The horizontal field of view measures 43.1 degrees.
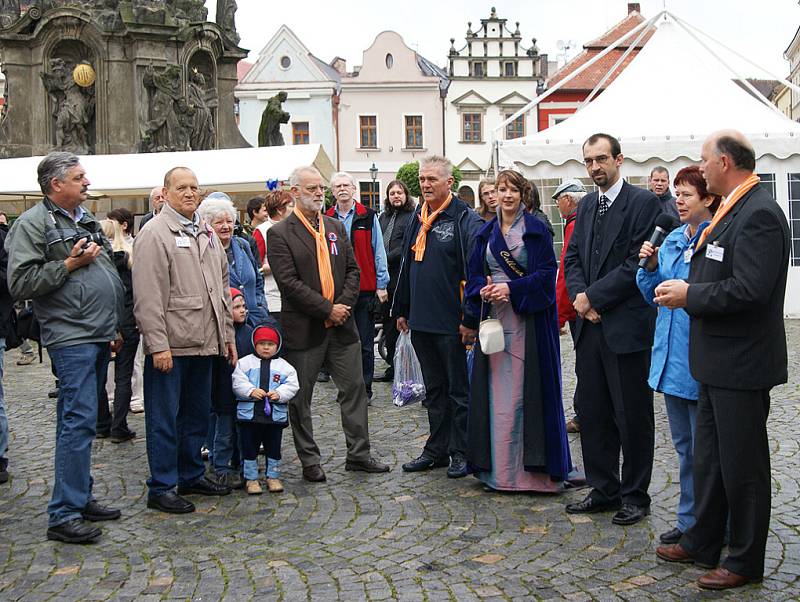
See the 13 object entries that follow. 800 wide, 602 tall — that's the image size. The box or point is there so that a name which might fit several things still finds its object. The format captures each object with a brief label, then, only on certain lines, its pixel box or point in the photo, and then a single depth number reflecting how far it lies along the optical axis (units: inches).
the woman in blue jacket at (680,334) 197.6
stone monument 806.5
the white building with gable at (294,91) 2226.9
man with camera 213.9
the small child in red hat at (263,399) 250.1
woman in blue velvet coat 241.8
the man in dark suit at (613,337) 219.0
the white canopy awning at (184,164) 617.6
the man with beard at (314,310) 260.7
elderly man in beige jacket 229.5
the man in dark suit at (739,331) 171.5
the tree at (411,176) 1784.6
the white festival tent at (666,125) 565.6
